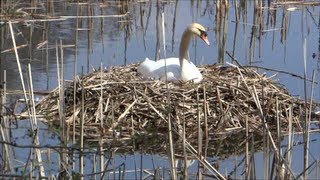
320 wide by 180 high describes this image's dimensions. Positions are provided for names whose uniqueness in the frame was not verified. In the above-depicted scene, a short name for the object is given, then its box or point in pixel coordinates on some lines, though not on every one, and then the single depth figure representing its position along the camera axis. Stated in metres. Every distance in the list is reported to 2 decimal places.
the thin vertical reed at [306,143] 8.14
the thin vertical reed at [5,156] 7.87
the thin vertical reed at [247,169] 8.20
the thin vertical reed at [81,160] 8.41
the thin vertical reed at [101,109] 12.13
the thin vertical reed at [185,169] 8.04
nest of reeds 12.41
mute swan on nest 13.72
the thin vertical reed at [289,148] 8.23
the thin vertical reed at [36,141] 8.26
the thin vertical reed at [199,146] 8.44
